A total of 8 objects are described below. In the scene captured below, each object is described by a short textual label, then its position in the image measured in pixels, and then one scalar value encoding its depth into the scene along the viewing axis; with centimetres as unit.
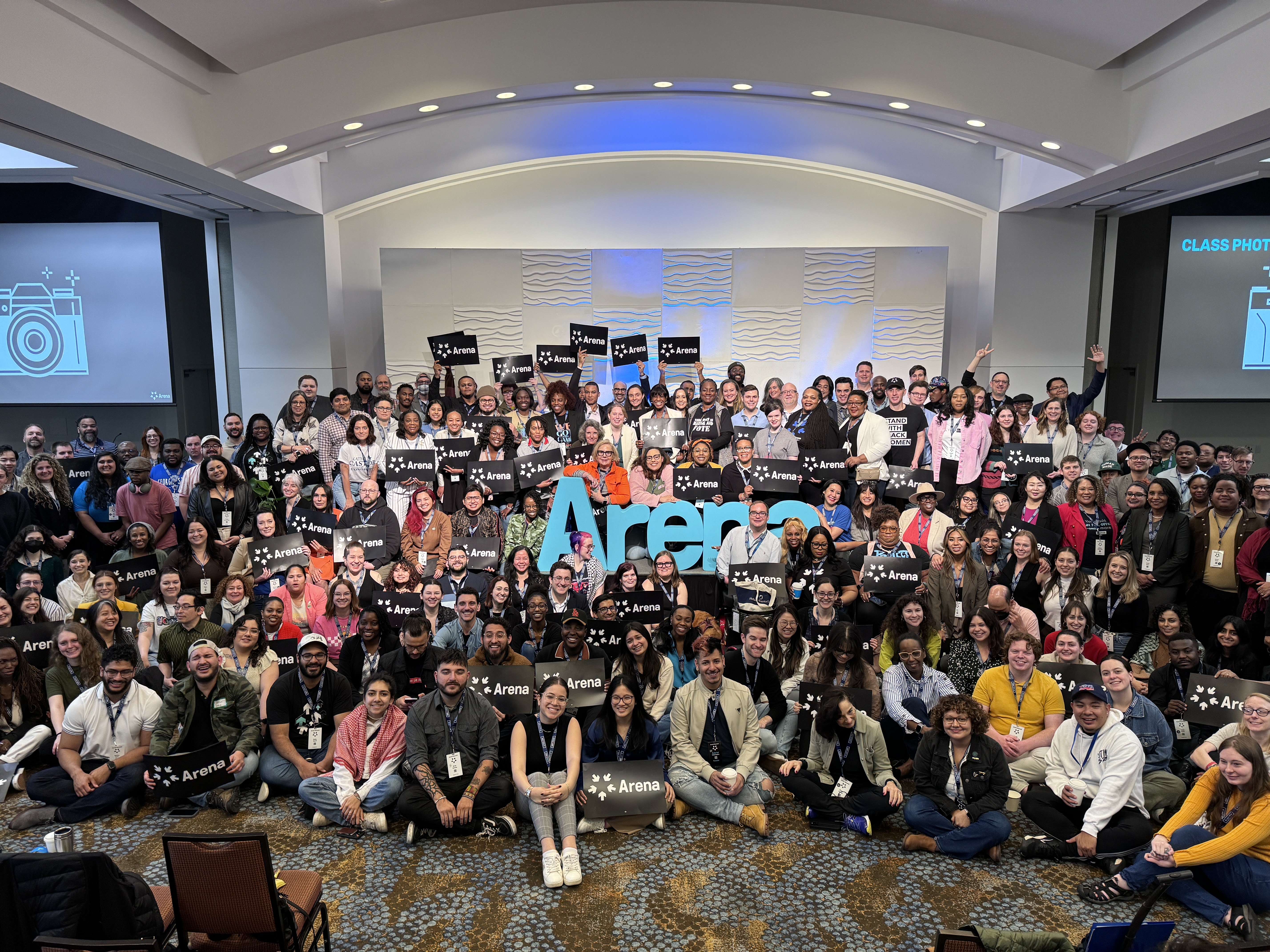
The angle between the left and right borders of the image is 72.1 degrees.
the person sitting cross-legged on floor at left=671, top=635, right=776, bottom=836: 538
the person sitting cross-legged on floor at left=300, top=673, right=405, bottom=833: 522
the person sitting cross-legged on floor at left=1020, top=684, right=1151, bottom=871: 480
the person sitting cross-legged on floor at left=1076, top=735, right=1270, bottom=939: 429
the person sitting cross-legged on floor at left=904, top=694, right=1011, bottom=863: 487
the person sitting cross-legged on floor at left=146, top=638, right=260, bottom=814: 545
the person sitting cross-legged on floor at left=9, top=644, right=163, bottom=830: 535
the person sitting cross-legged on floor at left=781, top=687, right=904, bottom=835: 519
